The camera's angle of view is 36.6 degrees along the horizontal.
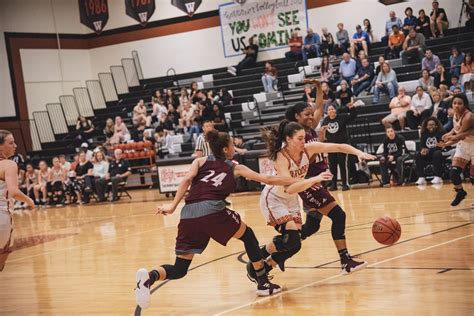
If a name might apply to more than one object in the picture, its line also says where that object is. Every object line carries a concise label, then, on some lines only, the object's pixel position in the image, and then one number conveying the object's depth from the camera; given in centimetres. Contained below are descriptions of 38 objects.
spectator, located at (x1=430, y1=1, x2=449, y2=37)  2000
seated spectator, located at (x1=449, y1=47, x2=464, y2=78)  1784
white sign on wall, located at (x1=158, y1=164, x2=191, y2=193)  1852
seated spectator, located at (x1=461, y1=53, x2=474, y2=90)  1709
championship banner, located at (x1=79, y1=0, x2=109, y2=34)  2939
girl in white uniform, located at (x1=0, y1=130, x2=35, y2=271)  674
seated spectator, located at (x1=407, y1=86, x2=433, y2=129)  1659
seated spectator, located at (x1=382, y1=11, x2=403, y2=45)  2094
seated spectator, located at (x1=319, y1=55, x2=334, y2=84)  2036
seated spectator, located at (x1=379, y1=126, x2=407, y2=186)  1523
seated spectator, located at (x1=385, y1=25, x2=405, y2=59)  2014
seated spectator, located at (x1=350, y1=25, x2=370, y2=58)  2089
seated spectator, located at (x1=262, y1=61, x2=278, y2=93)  2291
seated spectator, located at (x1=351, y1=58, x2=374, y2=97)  1947
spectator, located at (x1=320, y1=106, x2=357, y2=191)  1527
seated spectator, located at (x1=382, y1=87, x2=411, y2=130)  1692
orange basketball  727
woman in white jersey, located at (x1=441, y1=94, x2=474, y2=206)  1008
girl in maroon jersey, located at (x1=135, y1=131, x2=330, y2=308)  619
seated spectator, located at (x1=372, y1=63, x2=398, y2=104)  1850
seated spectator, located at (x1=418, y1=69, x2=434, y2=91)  1759
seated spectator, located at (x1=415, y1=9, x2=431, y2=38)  2005
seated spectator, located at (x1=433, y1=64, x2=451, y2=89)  1750
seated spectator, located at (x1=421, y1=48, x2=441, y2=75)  1830
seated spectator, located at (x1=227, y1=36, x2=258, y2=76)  2517
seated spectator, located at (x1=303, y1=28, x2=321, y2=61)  2272
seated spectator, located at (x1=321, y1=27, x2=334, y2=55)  2208
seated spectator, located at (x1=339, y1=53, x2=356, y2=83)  2002
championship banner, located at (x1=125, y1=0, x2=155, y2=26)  2720
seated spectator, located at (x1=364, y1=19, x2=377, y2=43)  2170
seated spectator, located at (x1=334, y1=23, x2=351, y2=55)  2183
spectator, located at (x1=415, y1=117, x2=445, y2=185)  1434
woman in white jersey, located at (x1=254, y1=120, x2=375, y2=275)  659
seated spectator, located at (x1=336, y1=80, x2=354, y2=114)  1769
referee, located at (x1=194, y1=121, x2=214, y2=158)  1329
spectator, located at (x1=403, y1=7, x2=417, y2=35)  2019
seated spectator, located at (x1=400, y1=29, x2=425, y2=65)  1928
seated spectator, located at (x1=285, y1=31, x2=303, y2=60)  2359
